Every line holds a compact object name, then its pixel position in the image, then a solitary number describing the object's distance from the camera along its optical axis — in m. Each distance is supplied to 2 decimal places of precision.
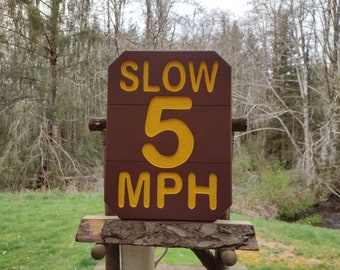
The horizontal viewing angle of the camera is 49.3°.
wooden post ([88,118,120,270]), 1.82
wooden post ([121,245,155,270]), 1.61
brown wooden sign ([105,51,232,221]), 1.25
